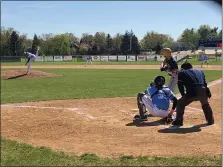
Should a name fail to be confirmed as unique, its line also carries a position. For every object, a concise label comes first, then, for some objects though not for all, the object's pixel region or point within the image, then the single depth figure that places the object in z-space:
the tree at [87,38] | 87.00
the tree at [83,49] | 83.01
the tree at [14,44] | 57.01
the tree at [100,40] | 86.06
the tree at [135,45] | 77.44
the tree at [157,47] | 71.75
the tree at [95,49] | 80.62
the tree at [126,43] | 79.31
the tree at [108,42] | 85.06
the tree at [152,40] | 80.42
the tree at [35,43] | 70.19
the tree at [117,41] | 83.84
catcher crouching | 8.11
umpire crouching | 7.60
